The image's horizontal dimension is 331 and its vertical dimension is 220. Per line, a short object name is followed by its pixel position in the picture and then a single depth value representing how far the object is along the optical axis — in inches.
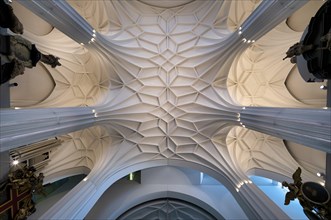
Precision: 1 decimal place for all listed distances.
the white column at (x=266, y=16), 235.8
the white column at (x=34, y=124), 176.2
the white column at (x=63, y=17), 236.7
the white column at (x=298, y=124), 167.3
